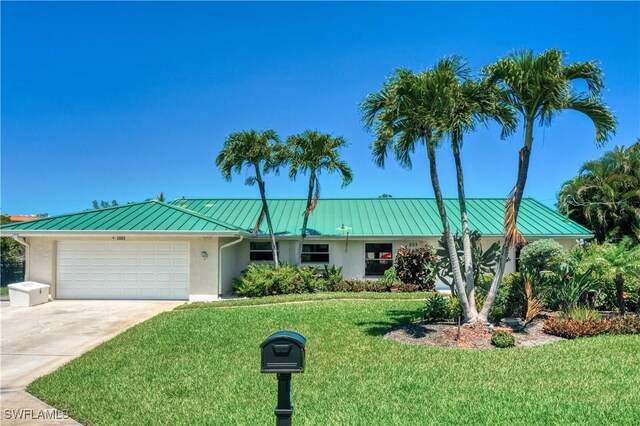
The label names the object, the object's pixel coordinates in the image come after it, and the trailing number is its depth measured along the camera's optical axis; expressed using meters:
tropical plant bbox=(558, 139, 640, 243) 24.78
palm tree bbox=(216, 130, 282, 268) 18.61
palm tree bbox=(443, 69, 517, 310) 9.63
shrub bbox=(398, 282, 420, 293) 18.52
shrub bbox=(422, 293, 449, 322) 11.17
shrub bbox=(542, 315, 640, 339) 9.82
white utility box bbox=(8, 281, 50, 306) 15.62
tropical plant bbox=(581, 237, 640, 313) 10.60
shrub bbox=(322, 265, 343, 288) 18.95
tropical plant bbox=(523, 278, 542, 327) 10.77
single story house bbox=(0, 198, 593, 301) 17.33
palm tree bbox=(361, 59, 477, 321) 9.55
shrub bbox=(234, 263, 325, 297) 17.66
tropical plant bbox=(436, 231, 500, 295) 11.27
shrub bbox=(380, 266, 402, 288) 18.77
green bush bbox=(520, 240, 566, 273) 12.58
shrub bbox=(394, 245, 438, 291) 19.23
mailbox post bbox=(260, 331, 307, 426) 3.21
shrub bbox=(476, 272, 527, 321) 11.63
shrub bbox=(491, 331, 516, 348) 9.09
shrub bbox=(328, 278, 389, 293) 18.77
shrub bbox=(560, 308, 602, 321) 10.48
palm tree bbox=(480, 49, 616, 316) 9.27
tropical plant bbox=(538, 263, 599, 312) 11.16
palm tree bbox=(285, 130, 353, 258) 18.67
